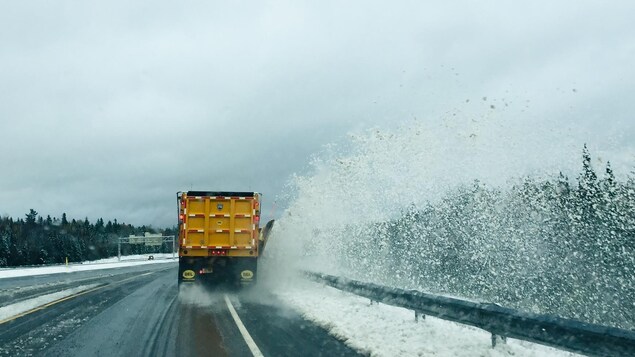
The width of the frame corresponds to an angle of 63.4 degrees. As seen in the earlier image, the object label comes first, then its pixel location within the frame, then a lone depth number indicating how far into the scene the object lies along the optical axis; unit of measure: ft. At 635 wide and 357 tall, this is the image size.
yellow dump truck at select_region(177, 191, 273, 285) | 54.85
